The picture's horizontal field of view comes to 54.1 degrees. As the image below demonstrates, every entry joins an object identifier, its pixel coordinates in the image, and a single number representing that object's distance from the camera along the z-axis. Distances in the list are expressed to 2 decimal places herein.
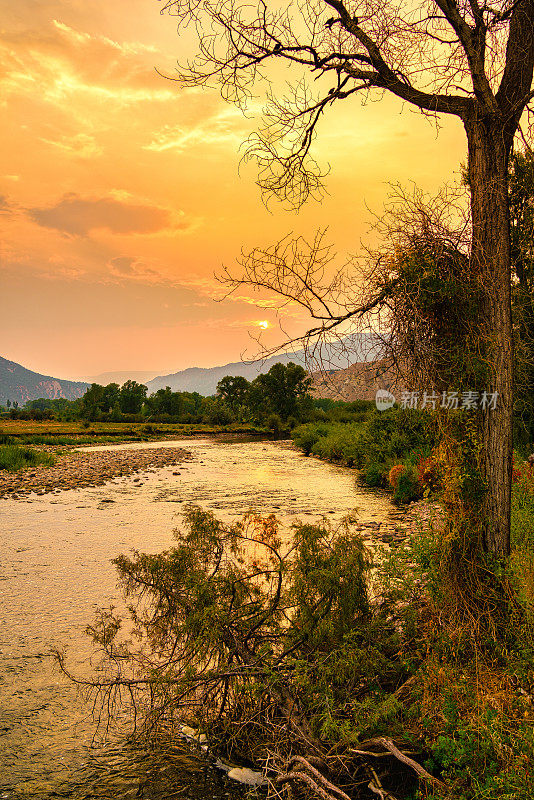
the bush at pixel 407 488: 16.59
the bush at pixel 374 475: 20.45
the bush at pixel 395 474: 17.27
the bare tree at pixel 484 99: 4.53
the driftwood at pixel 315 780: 2.96
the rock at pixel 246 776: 3.84
